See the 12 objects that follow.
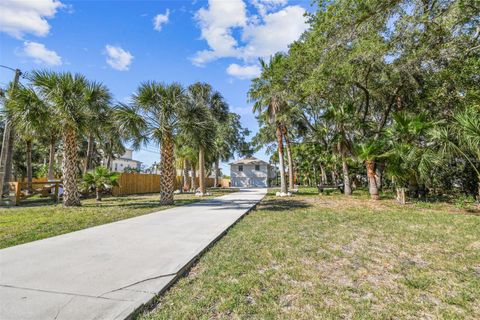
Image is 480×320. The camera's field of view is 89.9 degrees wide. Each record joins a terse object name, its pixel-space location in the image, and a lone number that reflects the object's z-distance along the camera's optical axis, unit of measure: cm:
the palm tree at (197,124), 1112
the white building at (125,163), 5731
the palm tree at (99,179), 1306
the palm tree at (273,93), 1359
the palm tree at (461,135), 741
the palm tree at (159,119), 1034
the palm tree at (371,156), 1234
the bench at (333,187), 1838
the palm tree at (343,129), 1505
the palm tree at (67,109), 930
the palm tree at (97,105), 1031
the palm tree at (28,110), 892
